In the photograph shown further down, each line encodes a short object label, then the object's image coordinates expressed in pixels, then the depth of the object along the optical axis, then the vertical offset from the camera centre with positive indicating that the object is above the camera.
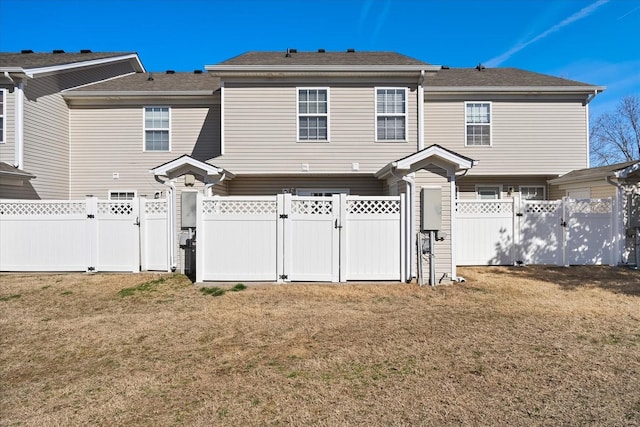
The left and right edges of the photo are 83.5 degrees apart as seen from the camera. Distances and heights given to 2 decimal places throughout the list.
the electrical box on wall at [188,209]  7.84 +0.12
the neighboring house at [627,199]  9.17 +0.40
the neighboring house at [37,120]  10.61 +2.98
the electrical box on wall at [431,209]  7.02 +0.11
